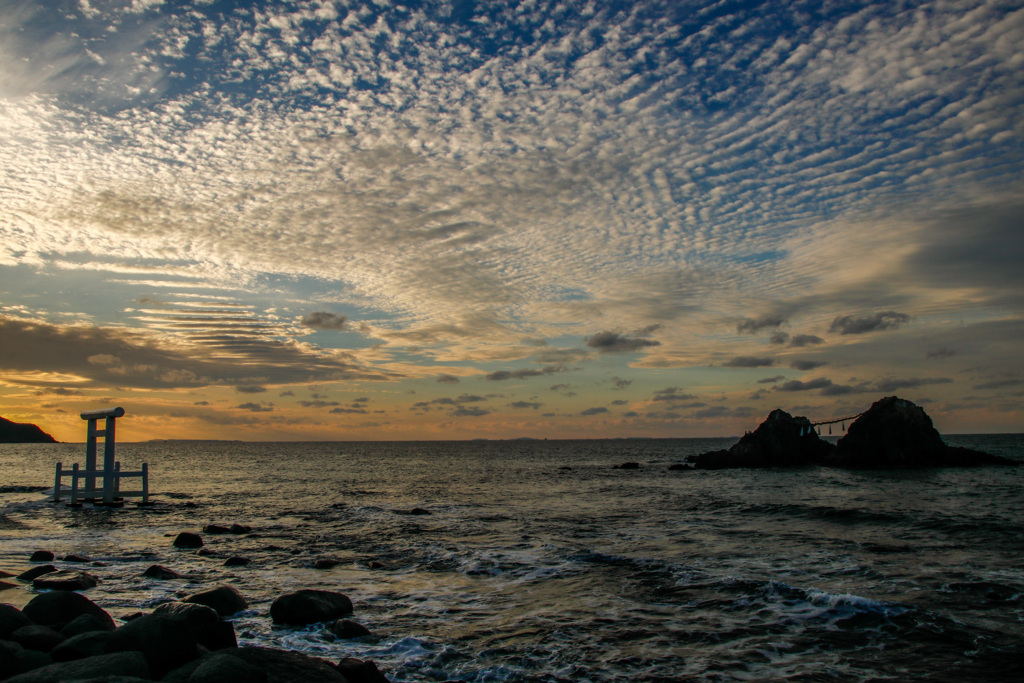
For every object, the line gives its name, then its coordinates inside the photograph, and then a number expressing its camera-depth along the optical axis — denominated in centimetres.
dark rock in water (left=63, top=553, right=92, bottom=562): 1969
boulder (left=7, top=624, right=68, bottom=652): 988
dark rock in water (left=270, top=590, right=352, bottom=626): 1329
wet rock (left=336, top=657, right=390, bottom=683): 947
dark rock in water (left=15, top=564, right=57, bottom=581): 1656
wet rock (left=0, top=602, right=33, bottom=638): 1039
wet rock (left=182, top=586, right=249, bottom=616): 1401
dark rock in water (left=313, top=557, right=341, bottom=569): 1936
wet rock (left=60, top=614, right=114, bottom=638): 1067
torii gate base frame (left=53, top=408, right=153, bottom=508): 3475
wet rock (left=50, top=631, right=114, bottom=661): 921
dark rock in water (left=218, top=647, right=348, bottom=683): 877
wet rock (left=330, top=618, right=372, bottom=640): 1247
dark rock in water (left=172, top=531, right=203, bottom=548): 2295
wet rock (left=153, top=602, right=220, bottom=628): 1012
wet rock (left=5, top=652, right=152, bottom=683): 771
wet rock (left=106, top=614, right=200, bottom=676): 921
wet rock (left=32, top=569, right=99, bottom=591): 1574
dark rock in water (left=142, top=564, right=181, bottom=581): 1755
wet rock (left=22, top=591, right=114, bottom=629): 1161
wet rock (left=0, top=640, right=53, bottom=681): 846
